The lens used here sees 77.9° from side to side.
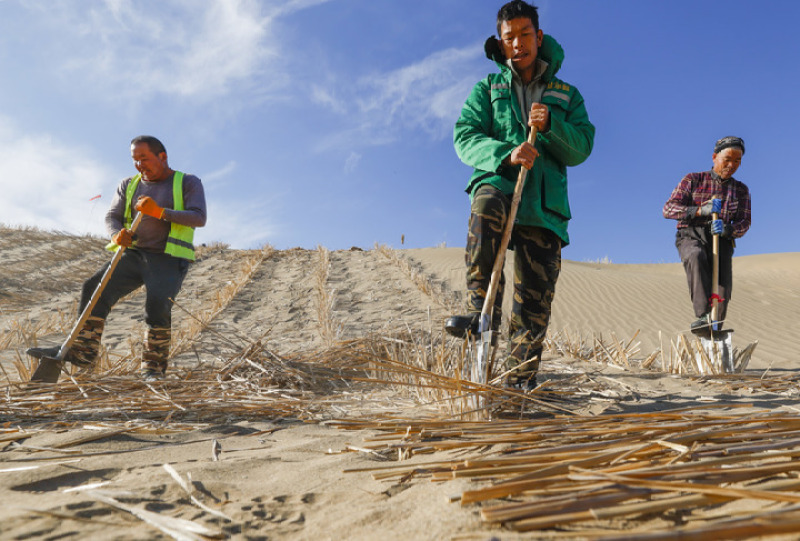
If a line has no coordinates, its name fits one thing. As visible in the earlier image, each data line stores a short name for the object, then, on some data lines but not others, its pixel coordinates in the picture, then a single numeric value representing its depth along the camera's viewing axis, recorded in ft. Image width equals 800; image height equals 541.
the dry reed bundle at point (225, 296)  16.59
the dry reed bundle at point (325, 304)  17.87
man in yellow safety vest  10.45
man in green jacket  7.21
